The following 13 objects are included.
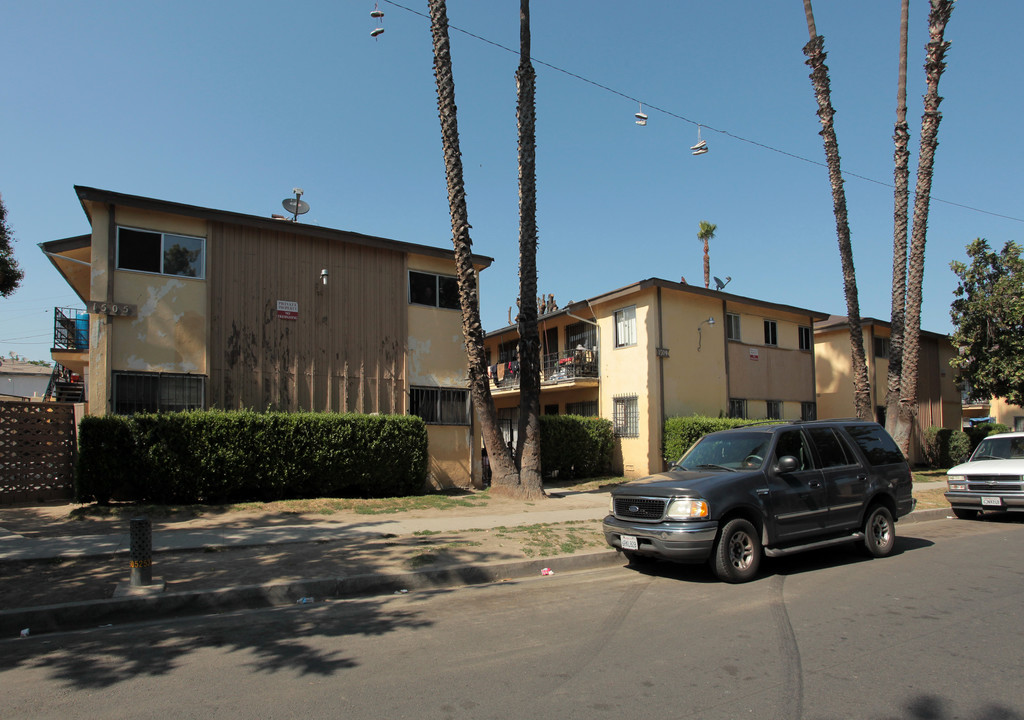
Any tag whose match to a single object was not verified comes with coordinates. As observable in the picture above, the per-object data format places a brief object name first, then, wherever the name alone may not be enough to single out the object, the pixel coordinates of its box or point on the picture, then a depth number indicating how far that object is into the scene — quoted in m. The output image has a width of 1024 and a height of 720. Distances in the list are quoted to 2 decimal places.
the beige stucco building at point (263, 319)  14.03
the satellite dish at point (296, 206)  17.27
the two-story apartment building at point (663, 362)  23.30
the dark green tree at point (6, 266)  12.93
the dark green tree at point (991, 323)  22.97
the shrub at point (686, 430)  22.19
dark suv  7.37
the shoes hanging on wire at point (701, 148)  18.09
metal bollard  6.79
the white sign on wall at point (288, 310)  15.89
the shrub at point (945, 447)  28.41
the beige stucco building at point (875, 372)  30.48
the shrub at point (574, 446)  21.34
